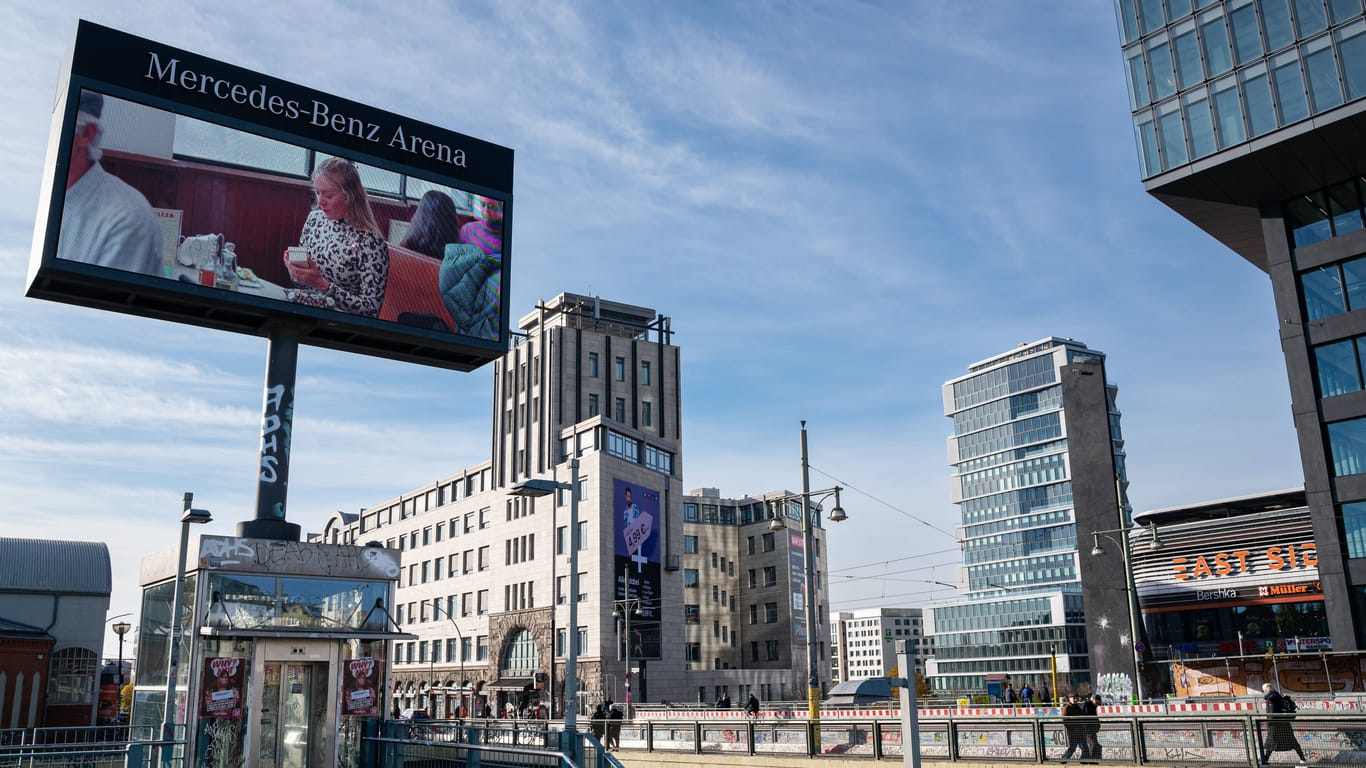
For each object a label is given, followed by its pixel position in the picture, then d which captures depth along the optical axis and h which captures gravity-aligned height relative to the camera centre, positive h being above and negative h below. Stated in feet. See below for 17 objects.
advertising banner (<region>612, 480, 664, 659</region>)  230.48 +19.16
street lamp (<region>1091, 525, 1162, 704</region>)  109.91 +3.42
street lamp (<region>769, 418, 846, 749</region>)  84.79 +0.59
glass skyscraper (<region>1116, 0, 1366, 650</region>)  126.52 +59.17
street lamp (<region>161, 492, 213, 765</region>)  74.79 +3.72
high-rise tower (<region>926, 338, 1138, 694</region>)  454.40 +52.58
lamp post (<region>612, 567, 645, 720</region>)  223.10 +8.51
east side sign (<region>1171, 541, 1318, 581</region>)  148.36 +9.94
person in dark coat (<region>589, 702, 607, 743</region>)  106.93 -8.15
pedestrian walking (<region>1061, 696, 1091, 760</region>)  66.03 -6.20
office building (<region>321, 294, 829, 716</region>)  228.22 +23.76
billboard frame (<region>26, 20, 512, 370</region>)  82.48 +45.93
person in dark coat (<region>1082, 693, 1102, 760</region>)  65.46 -6.39
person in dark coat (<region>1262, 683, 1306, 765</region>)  57.72 -5.78
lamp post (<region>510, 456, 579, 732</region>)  72.95 +6.65
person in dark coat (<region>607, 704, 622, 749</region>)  103.65 -8.54
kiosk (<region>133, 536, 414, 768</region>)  73.92 +0.24
